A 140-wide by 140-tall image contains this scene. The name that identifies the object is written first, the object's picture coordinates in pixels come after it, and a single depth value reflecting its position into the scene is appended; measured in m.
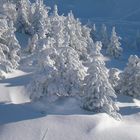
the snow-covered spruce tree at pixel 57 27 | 28.67
